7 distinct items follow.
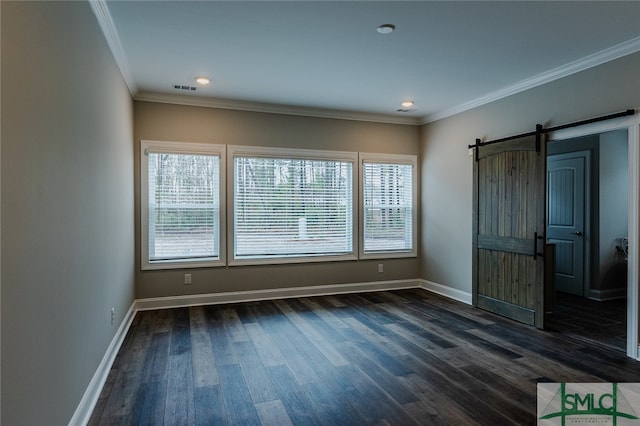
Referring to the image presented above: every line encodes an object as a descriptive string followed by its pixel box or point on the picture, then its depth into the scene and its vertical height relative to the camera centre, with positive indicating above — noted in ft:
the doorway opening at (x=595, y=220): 17.92 -0.60
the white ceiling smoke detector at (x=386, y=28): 9.78 +4.66
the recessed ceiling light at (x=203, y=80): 13.75 +4.70
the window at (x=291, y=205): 17.03 +0.16
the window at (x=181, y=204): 15.62 +0.20
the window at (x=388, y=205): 19.26 +0.16
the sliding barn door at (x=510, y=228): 13.50 -0.79
